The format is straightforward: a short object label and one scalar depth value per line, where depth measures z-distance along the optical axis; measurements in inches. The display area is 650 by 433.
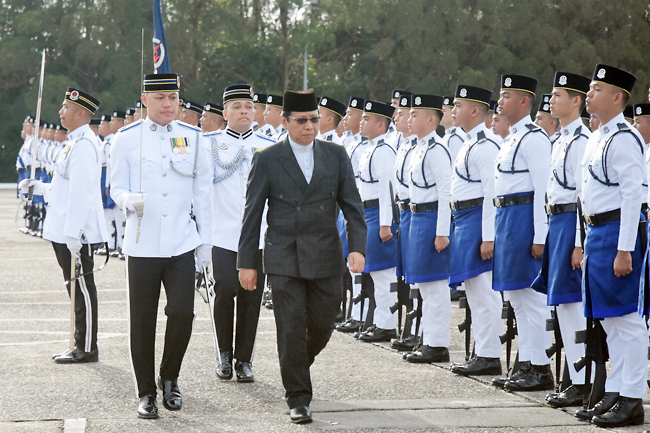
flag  477.3
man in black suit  467.0
